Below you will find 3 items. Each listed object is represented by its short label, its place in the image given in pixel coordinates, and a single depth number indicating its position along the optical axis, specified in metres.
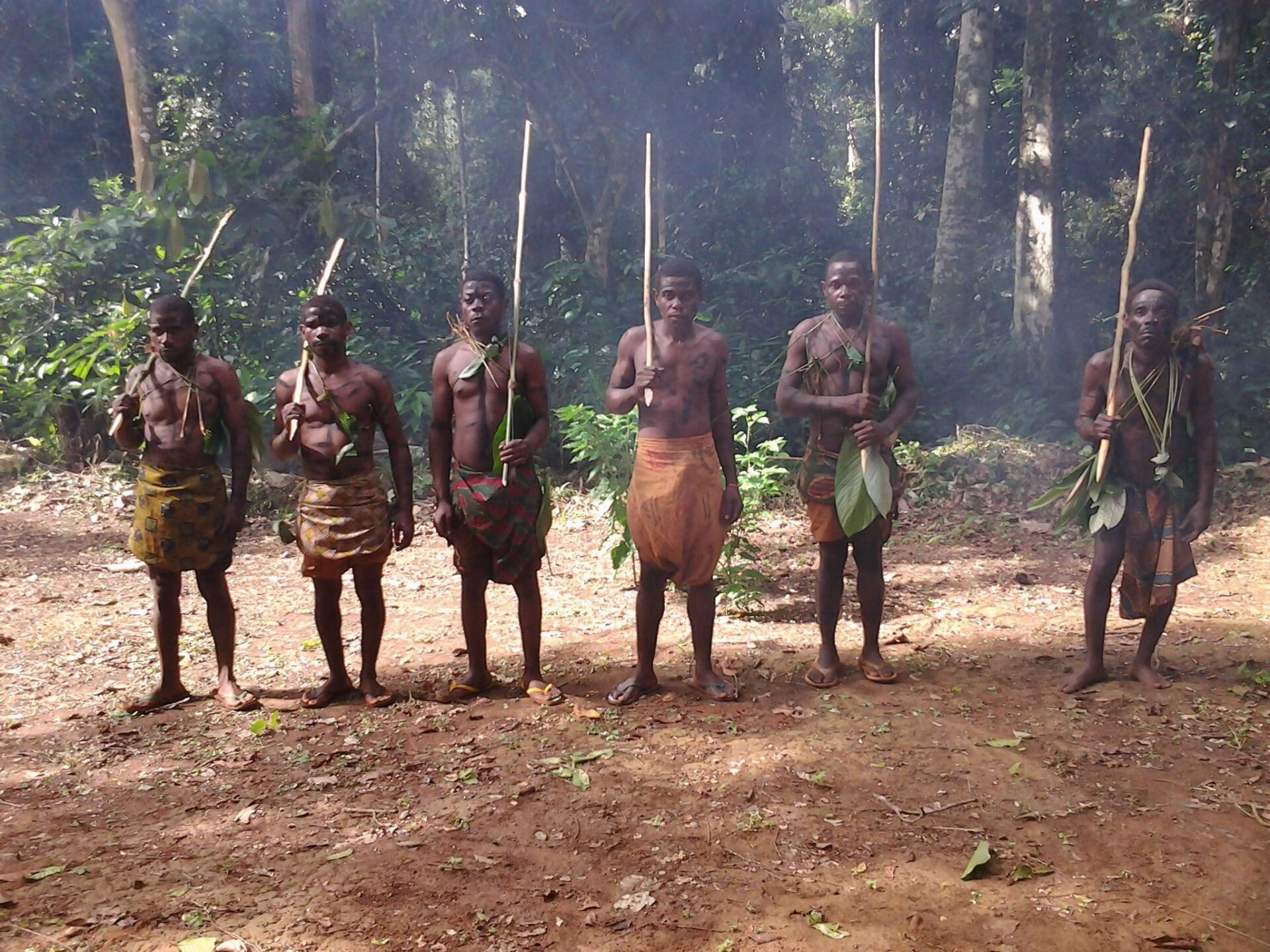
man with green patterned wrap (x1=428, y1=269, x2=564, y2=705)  3.76
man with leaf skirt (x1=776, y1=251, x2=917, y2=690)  3.86
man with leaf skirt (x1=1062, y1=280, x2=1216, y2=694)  3.77
